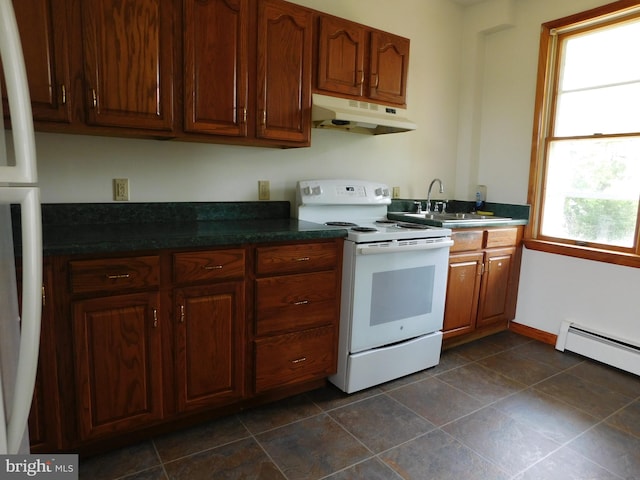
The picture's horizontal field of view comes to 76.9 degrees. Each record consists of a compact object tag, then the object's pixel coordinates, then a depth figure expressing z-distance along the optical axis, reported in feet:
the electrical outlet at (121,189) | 6.88
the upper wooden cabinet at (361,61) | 7.71
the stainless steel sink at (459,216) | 9.72
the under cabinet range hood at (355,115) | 7.51
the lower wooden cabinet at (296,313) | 6.47
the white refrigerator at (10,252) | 2.64
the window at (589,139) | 8.80
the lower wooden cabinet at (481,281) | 9.19
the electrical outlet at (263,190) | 8.38
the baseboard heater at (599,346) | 8.62
